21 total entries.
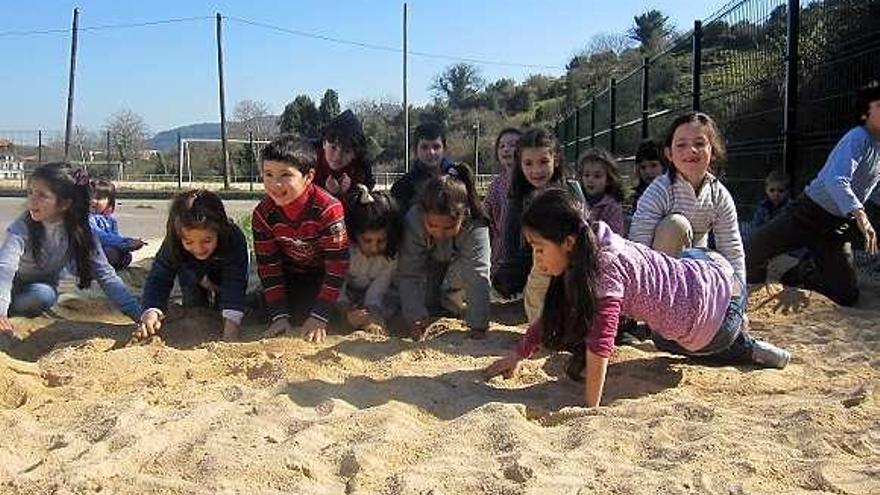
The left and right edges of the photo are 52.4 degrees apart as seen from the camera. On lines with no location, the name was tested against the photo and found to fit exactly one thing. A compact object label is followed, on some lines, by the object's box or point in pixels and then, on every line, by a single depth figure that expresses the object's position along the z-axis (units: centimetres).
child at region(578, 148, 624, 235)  519
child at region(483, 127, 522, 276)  553
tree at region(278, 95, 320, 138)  5309
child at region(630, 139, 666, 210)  653
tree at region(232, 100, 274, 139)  5460
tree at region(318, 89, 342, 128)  5795
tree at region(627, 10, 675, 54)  5156
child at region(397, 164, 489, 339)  446
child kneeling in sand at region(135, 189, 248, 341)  441
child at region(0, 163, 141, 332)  472
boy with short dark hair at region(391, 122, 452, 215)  573
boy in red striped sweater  430
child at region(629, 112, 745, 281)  423
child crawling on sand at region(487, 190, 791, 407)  318
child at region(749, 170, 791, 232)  688
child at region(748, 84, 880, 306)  507
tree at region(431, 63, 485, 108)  6756
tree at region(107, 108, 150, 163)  4272
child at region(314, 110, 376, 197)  533
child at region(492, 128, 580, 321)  480
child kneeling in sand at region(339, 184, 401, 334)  462
